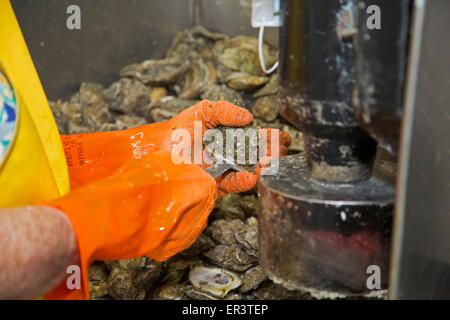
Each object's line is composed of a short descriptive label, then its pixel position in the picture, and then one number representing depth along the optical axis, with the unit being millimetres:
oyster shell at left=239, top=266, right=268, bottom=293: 1564
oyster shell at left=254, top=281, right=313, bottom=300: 1530
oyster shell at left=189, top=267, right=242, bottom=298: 1561
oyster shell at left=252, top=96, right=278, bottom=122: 2402
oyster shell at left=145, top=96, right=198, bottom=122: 2473
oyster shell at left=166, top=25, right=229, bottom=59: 2785
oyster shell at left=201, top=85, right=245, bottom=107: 2432
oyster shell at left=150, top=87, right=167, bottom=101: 2701
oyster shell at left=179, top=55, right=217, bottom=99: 2598
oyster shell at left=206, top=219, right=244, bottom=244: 1656
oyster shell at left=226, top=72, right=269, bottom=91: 2457
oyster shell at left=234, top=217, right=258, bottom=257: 1588
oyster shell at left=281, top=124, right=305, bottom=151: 2180
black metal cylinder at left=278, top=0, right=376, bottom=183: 804
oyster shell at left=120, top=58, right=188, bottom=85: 2658
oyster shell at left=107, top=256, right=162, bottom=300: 1586
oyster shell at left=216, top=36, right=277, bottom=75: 2561
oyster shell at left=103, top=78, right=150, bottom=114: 2604
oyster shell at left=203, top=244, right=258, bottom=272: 1590
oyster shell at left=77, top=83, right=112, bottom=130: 2543
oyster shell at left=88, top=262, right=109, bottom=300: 1647
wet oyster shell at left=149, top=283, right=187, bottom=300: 1586
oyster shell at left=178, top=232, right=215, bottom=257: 1658
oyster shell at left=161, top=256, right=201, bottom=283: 1658
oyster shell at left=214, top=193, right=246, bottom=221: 1757
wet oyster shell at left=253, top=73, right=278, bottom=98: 2465
